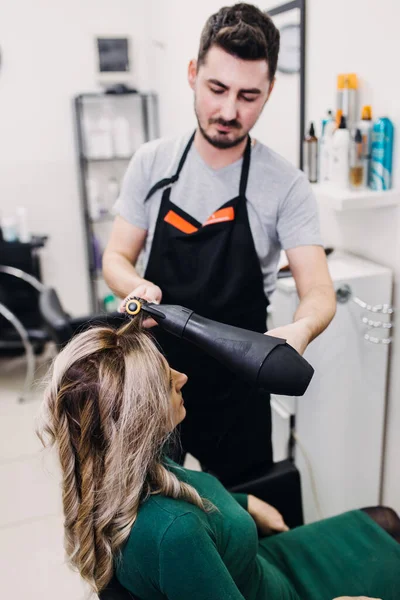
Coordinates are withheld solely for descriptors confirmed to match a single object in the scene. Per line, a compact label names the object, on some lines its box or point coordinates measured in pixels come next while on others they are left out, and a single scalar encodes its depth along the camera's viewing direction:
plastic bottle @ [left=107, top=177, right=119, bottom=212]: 3.96
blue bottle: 1.76
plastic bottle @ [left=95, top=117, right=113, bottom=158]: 3.84
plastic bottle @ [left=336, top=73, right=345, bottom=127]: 1.90
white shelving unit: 1.77
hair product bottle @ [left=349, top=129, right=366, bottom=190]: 1.84
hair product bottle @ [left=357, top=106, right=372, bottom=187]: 1.82
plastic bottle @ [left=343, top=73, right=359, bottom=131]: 1.87
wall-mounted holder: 1.80
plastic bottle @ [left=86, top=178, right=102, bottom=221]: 3.87
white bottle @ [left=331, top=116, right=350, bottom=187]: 1.86
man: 1.32
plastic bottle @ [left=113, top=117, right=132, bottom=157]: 3.87
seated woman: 0.99
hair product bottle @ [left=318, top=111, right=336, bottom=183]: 1.95
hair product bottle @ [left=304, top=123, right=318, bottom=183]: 2.07
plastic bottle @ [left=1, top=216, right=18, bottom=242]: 3.58
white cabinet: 1.83
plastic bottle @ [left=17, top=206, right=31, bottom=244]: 3.60
